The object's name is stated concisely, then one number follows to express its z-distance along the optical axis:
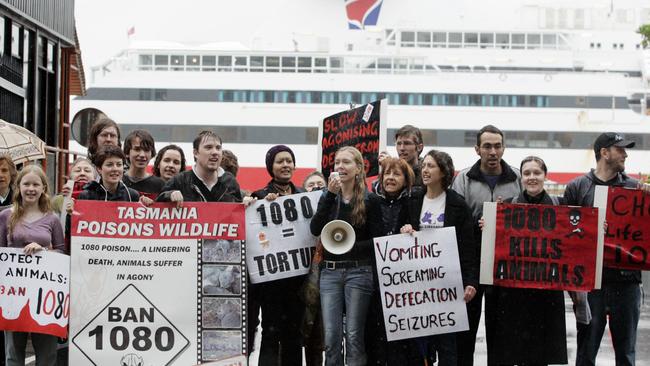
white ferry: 56.38
